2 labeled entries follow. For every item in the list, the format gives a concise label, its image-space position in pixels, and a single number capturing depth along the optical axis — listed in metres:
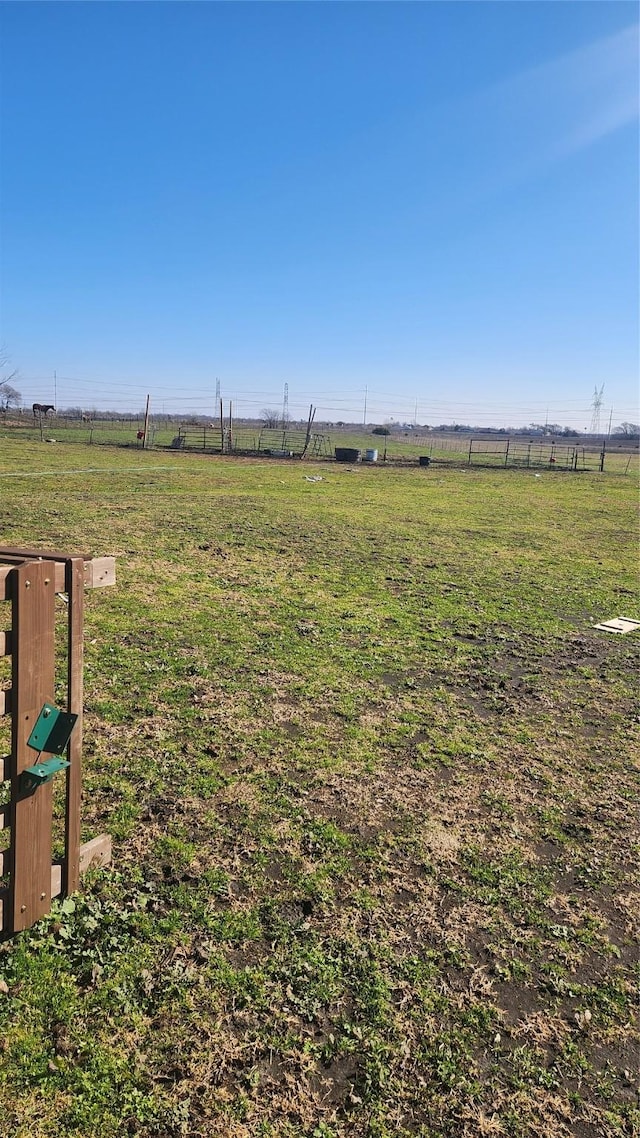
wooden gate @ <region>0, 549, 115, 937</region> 2.09
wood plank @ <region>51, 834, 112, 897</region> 2.62
